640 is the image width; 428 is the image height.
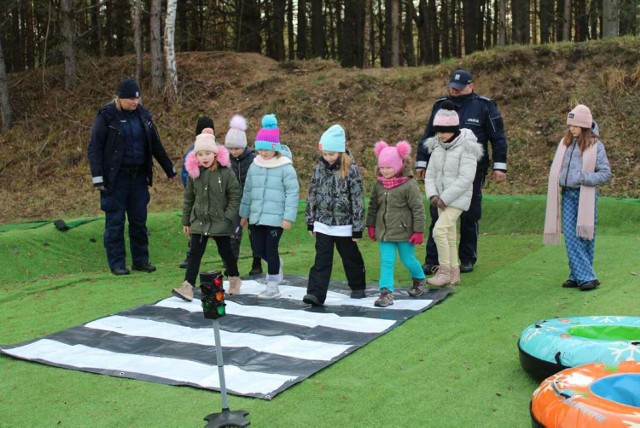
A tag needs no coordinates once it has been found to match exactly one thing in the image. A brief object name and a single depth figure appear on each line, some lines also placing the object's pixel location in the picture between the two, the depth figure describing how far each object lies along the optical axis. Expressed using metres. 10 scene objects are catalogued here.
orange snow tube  3.15
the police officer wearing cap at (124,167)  8.17
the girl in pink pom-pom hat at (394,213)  6.34
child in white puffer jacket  6.87
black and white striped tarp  4.77
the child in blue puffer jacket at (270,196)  6.75
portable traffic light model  3.87
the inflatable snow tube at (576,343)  4.10
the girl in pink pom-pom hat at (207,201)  6.77
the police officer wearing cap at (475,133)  7.50
